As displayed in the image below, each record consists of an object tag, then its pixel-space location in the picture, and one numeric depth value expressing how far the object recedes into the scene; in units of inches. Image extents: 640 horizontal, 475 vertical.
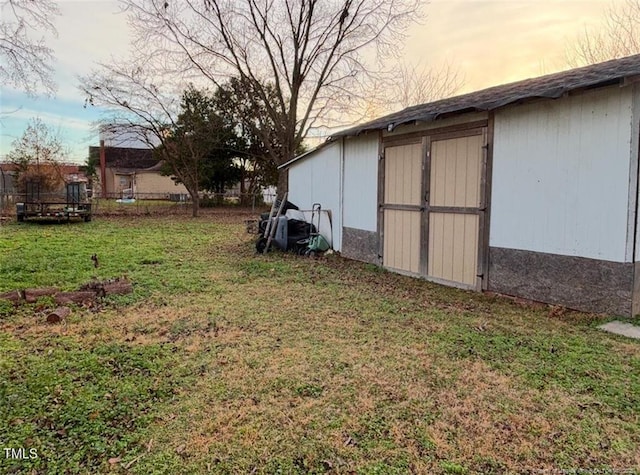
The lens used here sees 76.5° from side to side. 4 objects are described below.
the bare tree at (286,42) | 647.1
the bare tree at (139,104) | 628.7
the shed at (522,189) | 150.7
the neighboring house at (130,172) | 1316.4
